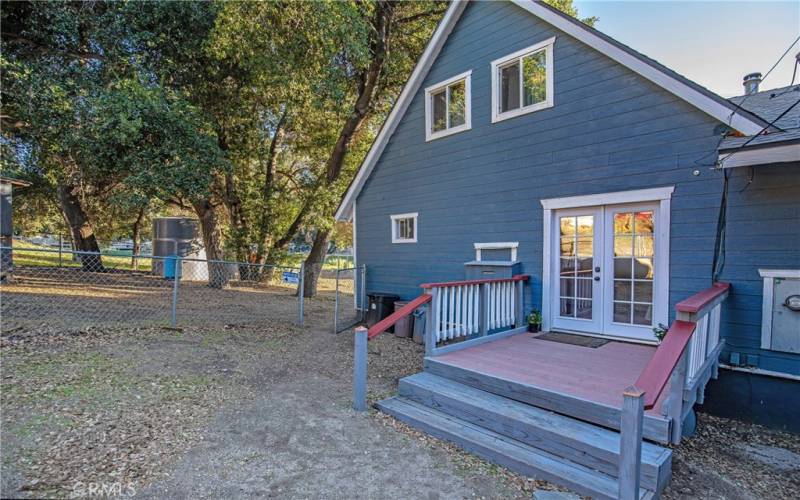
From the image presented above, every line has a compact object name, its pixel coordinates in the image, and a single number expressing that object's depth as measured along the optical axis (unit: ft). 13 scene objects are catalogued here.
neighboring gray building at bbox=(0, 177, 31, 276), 32.78
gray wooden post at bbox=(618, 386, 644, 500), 7.61
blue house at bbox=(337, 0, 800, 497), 10.32
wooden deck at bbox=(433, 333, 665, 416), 11.35
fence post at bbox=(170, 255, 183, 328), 21.49
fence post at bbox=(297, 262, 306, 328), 25.10
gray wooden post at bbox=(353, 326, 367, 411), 12.85
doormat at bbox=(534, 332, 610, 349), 16.47
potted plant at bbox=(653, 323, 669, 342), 15.14
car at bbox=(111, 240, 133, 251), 97.67
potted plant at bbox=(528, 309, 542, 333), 18.99
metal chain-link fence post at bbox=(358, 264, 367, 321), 28.76
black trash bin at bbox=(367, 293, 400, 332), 26.03
